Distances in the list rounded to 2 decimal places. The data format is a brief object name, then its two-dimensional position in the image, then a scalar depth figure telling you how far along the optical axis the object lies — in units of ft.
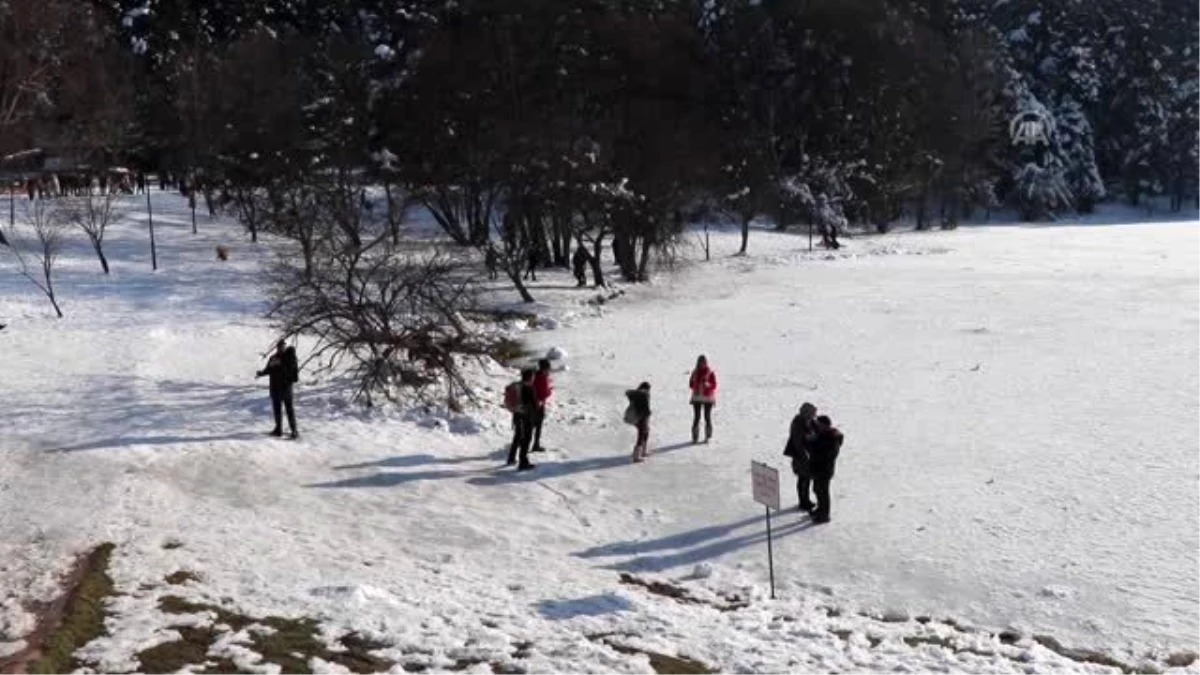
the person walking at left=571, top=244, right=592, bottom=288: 130.67
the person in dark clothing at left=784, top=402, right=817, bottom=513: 47.32
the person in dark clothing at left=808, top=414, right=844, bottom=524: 46.50
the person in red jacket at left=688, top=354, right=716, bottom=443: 60.39
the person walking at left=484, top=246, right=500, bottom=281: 119.03
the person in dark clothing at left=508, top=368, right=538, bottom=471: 53.47
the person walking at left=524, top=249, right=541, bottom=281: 134.05
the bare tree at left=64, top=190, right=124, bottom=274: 116.06
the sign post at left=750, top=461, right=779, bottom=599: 40.16
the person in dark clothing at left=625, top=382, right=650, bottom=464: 56.54
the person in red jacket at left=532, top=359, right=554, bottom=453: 55.52
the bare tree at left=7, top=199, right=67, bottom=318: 97.31
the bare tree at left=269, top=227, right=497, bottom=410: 64.90
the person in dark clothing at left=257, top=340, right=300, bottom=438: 55.36
